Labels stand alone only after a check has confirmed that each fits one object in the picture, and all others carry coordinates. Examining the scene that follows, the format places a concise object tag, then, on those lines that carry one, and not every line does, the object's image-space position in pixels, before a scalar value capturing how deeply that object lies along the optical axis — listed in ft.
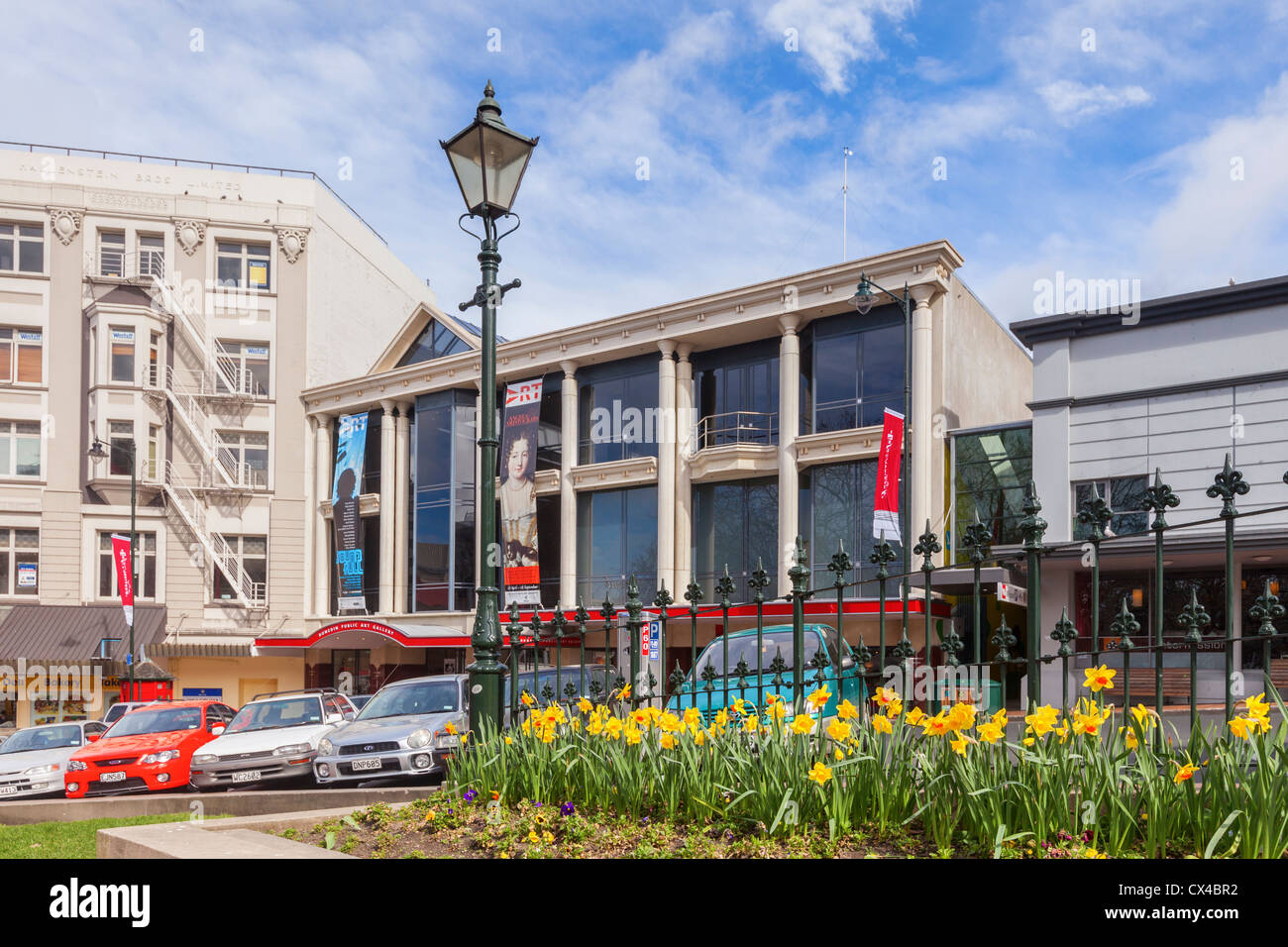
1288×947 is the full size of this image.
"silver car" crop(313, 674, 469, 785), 39.83
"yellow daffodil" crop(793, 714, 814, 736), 17.26
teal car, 40.24
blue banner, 122.72
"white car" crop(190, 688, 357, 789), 45.65
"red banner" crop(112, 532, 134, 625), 104.88
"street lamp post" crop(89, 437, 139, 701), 103.09
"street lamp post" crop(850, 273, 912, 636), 70.08
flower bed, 13.85
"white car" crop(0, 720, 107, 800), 51.67
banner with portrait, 107.04
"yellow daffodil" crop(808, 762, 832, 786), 16.07
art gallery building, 89.15
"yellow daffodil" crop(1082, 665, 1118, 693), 15.24
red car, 49.55
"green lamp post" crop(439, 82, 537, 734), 26.76
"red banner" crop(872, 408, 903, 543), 81.20
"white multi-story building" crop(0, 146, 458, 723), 118.42
